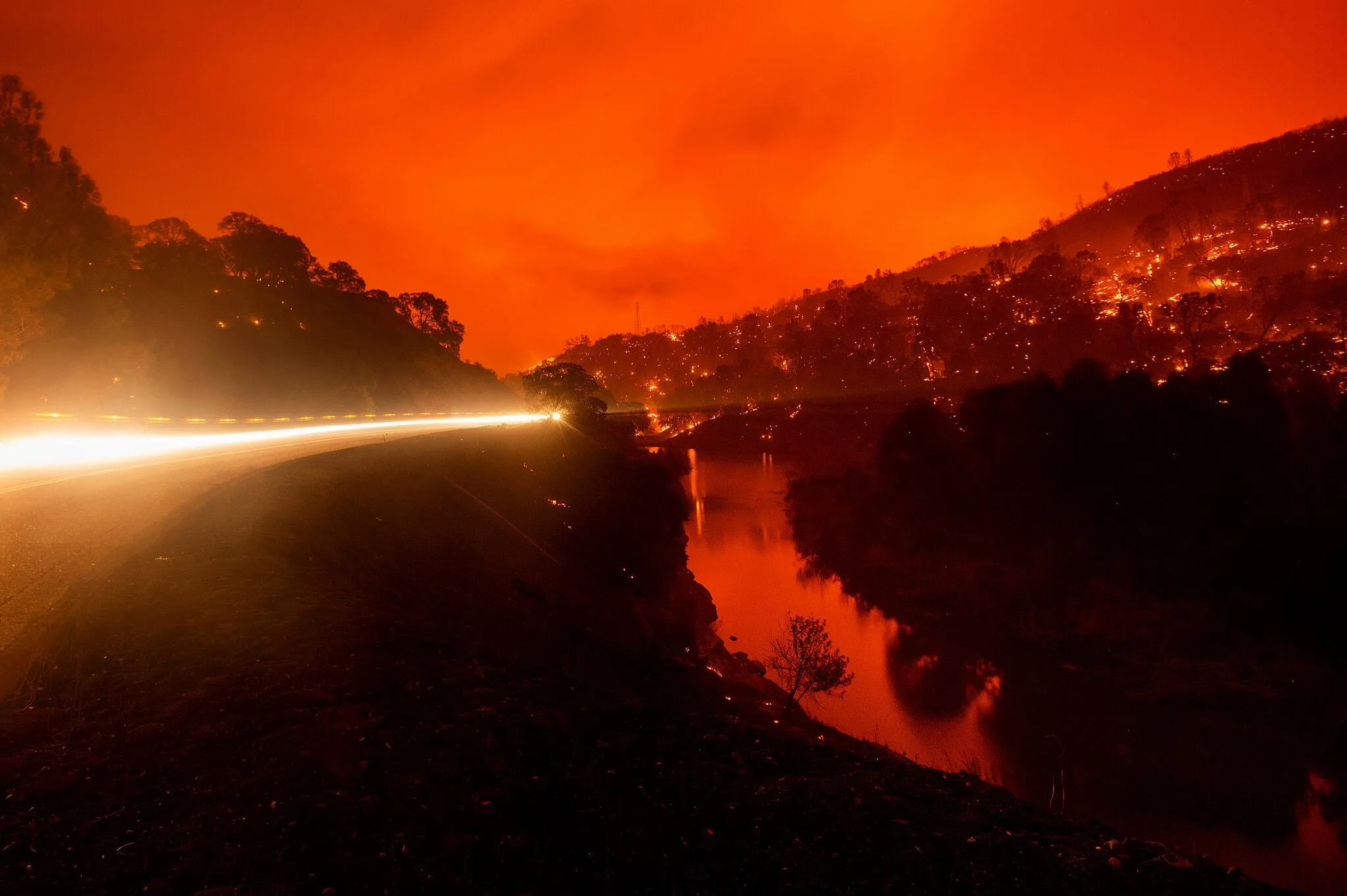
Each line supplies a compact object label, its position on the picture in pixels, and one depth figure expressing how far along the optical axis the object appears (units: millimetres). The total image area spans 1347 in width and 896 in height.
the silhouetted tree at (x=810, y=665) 21453
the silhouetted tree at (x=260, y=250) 54875
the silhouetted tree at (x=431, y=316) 88681
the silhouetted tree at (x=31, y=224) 19625
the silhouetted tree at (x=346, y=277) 71875
